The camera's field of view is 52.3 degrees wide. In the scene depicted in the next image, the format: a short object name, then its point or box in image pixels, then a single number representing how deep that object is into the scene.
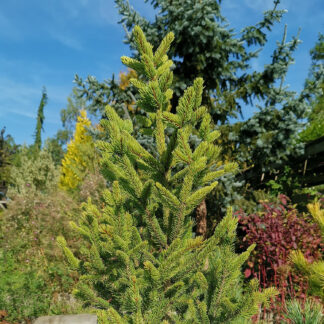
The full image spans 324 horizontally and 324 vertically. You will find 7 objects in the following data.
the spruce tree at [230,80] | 6.44
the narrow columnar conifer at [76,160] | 12.53
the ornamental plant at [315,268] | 3.16
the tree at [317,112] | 12.46
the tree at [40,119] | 39.81
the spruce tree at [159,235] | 1.74
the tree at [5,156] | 17.84
